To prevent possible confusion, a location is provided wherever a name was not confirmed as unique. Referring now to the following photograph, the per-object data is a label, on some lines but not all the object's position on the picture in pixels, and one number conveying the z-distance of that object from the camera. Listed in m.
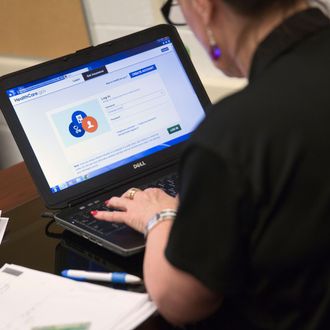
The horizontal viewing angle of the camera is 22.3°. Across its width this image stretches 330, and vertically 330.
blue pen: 1.18
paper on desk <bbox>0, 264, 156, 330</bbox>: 1.12
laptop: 1.37
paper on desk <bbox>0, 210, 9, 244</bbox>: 1.40
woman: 0.94
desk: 1.23
